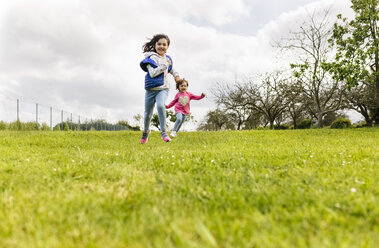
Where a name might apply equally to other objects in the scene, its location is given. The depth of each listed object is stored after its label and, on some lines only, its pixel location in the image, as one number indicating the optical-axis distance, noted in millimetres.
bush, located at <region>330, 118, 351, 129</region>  25156
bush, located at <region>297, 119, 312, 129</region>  35212
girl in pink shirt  9523
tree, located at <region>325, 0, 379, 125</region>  15703
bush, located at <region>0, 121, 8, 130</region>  19000
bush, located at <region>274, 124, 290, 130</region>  36444
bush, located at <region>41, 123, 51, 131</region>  21844
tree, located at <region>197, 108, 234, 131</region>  38656
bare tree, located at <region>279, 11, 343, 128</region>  24172
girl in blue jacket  6605
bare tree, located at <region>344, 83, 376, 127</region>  22703
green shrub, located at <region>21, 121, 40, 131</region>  19659
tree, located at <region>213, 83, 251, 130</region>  28892
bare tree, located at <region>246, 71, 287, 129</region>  28031
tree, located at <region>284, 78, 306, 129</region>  26008
